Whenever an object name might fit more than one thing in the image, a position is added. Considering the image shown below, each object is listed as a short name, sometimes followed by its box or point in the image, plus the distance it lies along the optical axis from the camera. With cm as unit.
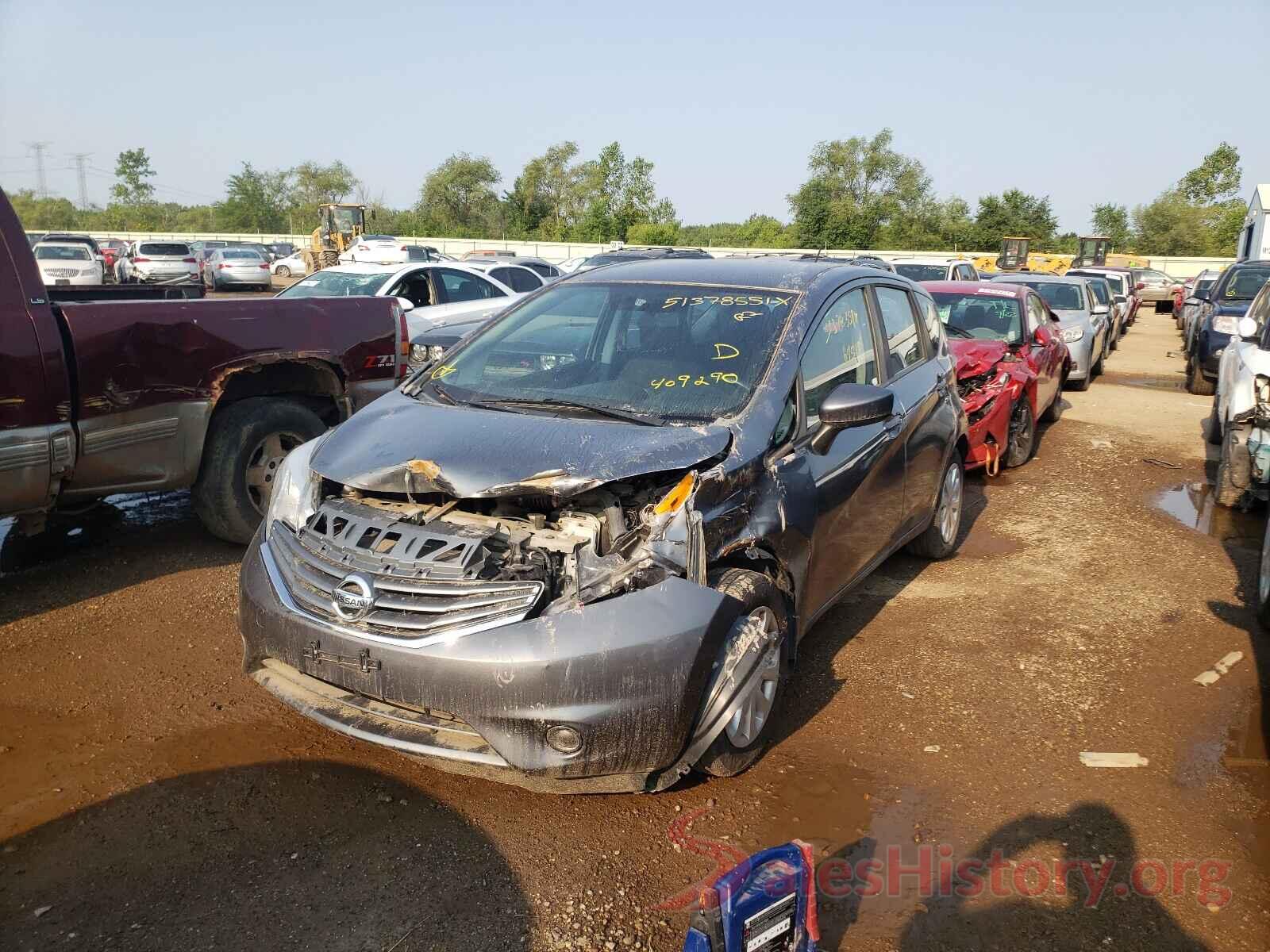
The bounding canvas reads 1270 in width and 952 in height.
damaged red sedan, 814
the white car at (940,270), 1814
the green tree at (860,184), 6888
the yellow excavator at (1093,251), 3875
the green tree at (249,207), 8894
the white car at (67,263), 2408
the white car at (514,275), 1554
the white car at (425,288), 1123
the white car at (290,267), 4153
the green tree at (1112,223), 7475
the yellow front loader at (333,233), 3722
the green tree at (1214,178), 6469
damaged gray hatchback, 298
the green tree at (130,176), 8719
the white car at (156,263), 2934
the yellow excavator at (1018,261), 3278
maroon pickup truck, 455
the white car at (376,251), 2270
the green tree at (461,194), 7688
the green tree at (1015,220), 6222
